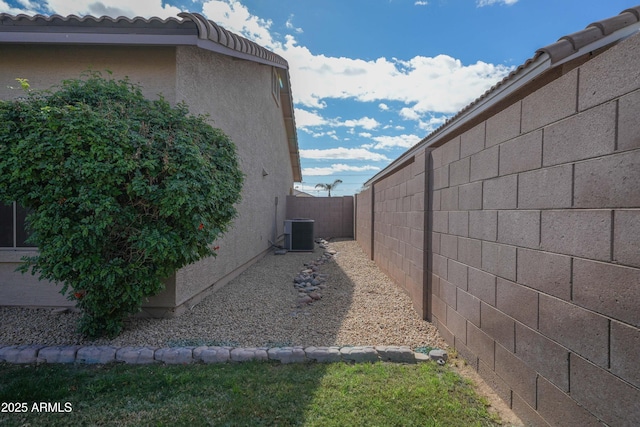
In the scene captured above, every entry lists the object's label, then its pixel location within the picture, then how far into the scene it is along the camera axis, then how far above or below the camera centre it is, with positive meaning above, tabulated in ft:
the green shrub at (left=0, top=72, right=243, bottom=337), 10.36 +0.56
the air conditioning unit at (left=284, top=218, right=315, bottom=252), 36.22 -2.97
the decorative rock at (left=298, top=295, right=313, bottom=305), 17.02 -5.00
